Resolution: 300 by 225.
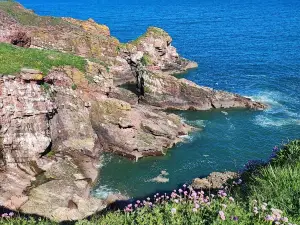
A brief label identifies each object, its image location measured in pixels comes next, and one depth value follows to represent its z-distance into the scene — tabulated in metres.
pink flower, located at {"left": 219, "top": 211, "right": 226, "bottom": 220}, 9.97
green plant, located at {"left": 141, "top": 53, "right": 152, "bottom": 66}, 75.20
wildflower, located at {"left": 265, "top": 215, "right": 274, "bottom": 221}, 9.94
